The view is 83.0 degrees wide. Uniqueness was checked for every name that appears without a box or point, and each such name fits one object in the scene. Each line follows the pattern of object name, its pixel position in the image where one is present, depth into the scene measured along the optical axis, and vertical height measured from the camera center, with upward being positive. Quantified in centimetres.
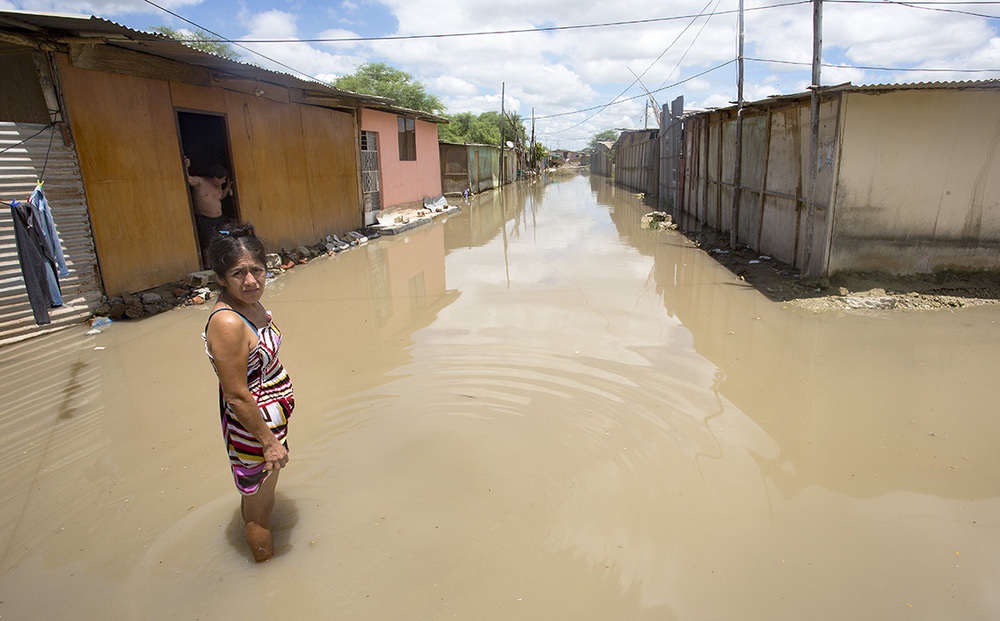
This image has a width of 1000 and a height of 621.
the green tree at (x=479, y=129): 4798 +425
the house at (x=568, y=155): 9415 +302
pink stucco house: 1536 +64
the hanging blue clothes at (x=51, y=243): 601 -54
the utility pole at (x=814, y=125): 758 +50
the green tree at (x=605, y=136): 10312 +634
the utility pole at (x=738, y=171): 1106 -11
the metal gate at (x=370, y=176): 1499 +10
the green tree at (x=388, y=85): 4300 +702
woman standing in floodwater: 237 -78
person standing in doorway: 898 -18
